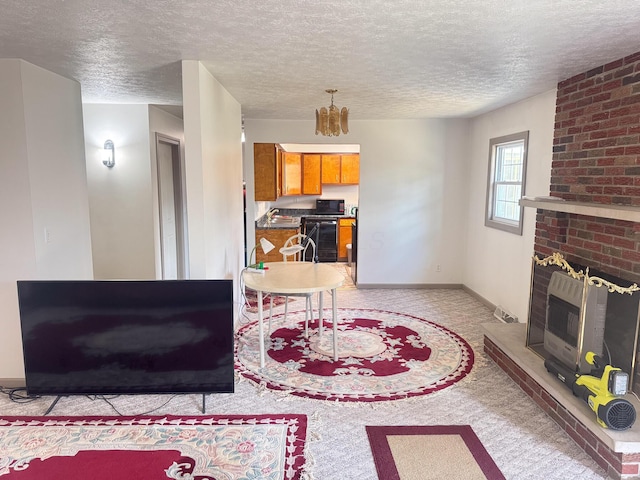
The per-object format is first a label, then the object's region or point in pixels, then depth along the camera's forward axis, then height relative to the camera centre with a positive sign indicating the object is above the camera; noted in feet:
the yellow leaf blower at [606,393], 7.09 -3.74
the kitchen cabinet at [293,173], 25.38 +0.41
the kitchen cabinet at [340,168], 26.05 +0.75
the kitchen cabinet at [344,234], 25.79 -3.29
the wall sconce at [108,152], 14.71 +0.91
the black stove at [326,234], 25.53 -3.26
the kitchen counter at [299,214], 25.93 -2.13
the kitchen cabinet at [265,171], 18.51 +0.38
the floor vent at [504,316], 14.28 -4.66
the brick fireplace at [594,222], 7.69 -0.93
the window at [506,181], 14.35 +0.02
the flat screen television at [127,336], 8.46 -3.20
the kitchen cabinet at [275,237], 19.01 -2.59
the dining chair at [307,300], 12.78 -3.77
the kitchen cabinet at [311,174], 25.93 +0.37
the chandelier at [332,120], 12.09 +1.72
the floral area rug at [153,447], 7.08 -4.90
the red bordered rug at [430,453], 7.09 -4.91
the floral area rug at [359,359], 10.00 -4.88
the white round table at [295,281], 10.54 -2.67
